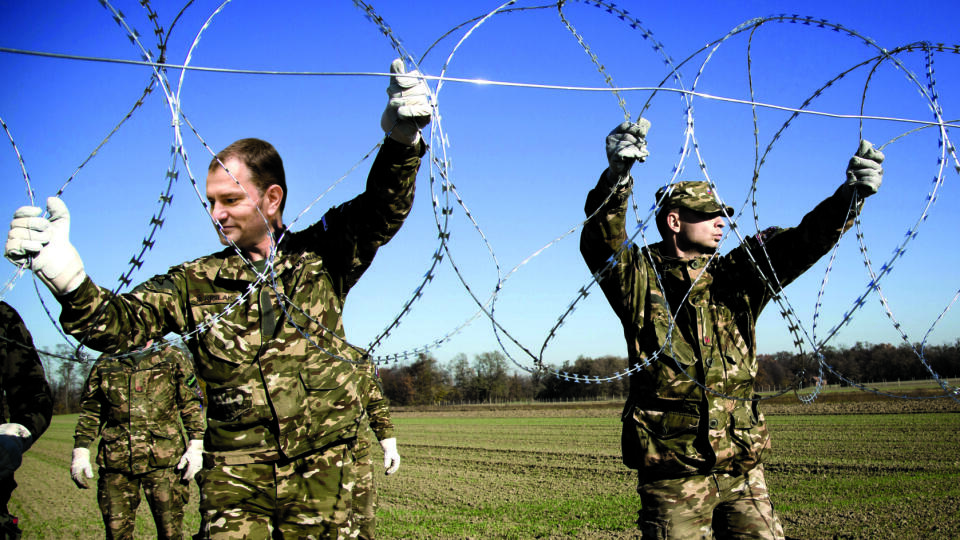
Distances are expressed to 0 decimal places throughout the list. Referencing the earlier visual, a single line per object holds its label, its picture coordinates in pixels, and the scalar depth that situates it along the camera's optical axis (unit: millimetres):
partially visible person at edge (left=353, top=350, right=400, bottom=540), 4191
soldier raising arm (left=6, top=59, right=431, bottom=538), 3074
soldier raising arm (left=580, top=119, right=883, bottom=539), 3648
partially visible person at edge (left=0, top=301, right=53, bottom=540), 4109
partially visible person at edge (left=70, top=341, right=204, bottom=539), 7016
